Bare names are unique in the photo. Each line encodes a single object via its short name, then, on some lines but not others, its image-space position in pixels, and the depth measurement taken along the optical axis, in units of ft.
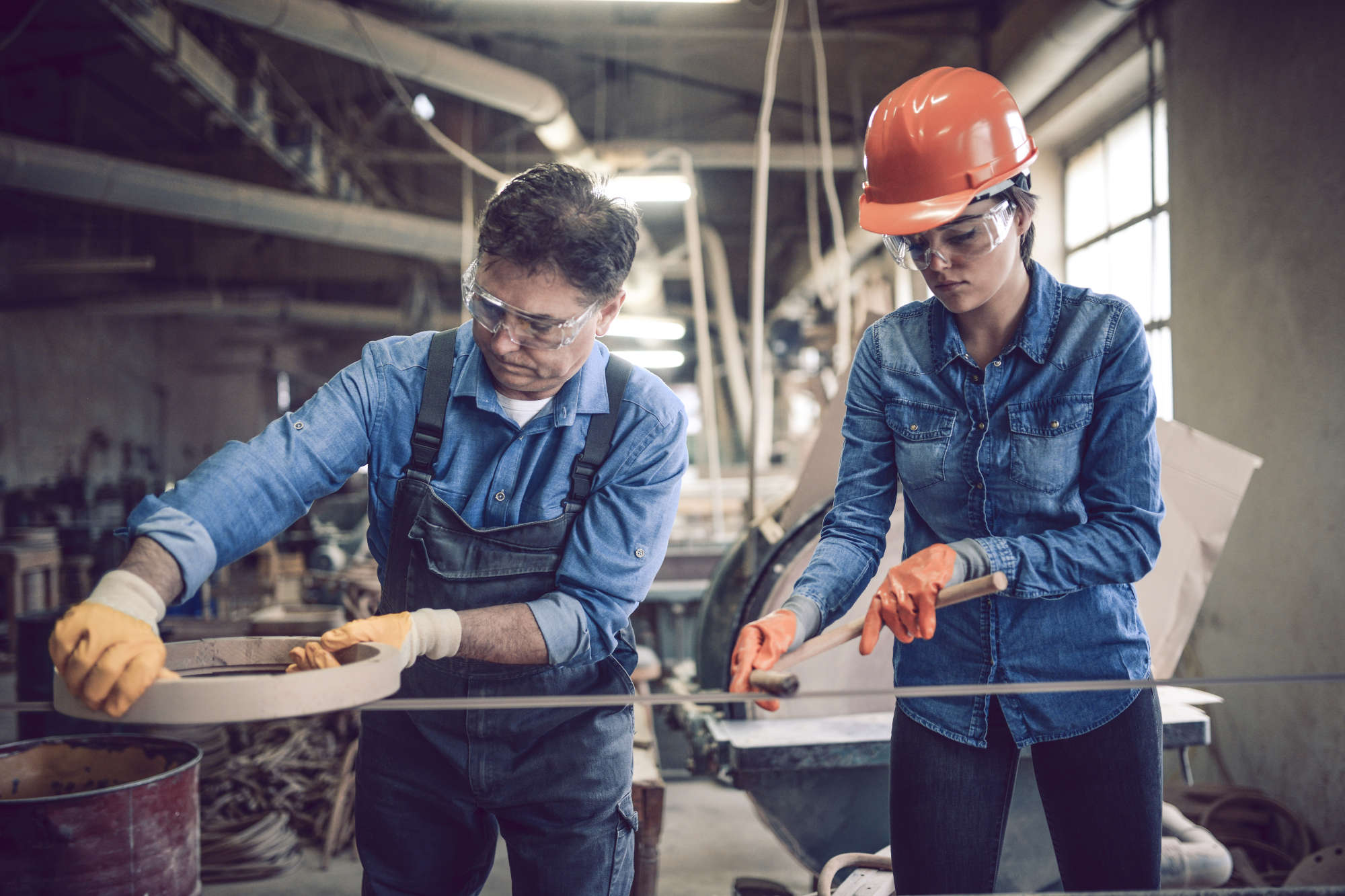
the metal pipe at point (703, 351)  17.66
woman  4.55
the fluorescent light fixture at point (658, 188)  17.56
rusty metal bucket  6.98
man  4.92
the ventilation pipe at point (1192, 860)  8.20
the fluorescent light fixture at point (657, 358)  37.32
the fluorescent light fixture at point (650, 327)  29.48
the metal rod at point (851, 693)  4.17
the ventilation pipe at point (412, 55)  15.10
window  14.69
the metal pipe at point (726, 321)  35.88
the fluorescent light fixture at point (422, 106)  22.91
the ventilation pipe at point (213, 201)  20.32
